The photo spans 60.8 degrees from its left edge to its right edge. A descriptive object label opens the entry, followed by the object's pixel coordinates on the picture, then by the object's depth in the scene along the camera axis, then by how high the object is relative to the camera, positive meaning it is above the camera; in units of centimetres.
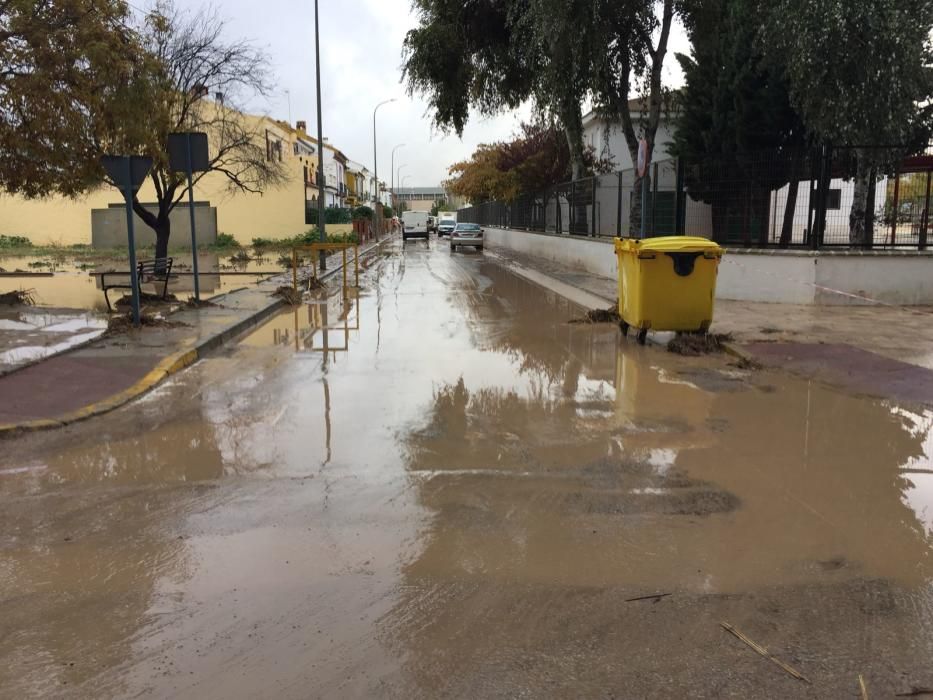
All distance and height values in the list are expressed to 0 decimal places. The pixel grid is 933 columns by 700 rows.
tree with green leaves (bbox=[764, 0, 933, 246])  1470 +320
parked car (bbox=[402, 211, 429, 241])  5741 +62
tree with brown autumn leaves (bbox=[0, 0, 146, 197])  1267 +245
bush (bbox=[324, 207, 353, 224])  5122 +108
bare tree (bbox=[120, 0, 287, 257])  1886 +344
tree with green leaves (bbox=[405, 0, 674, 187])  1873 +495
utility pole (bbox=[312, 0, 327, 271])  2598 +292
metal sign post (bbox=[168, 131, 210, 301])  1316 +134
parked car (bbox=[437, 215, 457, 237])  6718 +55
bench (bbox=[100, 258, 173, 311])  1553 -76
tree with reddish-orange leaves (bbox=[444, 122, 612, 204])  3984 +356
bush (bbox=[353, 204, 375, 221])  6191 +155
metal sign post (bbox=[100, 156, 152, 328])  1079 +82
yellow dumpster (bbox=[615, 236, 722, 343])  1027 -63
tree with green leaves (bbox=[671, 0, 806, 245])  1567 +301
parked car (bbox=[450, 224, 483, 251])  4022 -22
